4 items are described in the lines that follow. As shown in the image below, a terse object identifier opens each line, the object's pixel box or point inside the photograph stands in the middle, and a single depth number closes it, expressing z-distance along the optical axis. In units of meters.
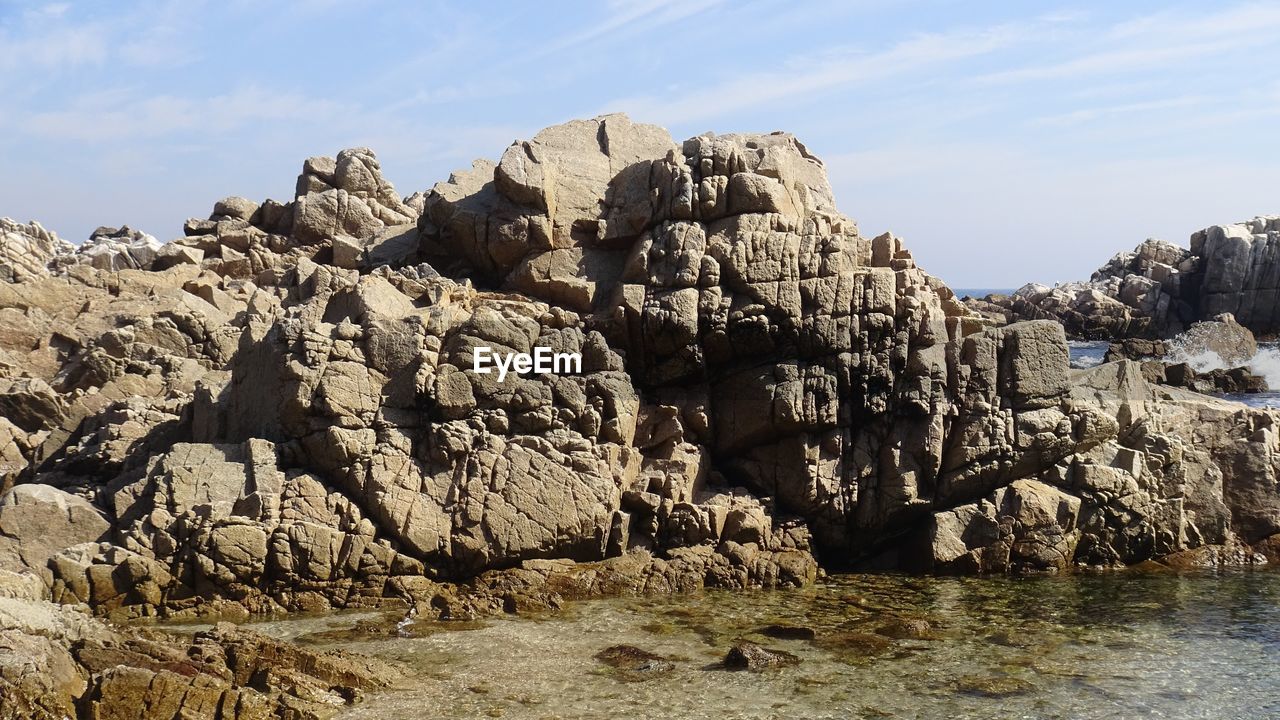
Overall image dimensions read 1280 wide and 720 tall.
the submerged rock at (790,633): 19.81
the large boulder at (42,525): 20.45
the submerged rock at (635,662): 17.86
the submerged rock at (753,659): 18.05
